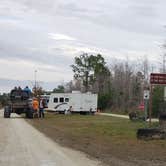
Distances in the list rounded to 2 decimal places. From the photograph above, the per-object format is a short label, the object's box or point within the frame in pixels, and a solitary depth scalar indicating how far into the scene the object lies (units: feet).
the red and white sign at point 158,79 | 86.69
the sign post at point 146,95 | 110.42
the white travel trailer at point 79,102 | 232.12
